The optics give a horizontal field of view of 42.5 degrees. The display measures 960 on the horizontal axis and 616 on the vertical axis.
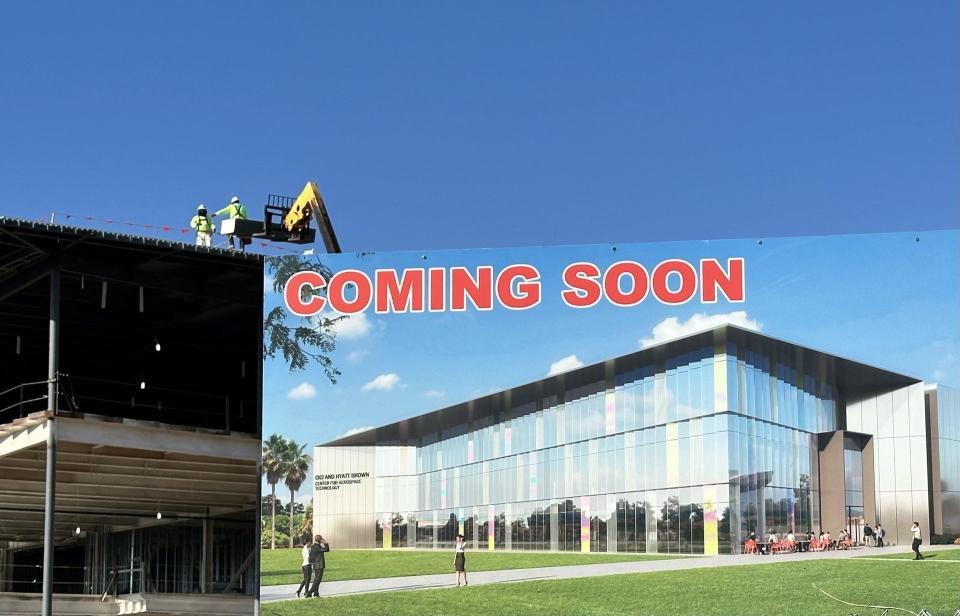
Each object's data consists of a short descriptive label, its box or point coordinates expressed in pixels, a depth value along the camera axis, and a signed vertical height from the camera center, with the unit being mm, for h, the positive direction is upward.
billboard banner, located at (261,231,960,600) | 23203 +1142
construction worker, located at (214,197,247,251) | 27438 +5478
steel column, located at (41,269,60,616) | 24844 +269
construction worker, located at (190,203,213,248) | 27781 +5357
